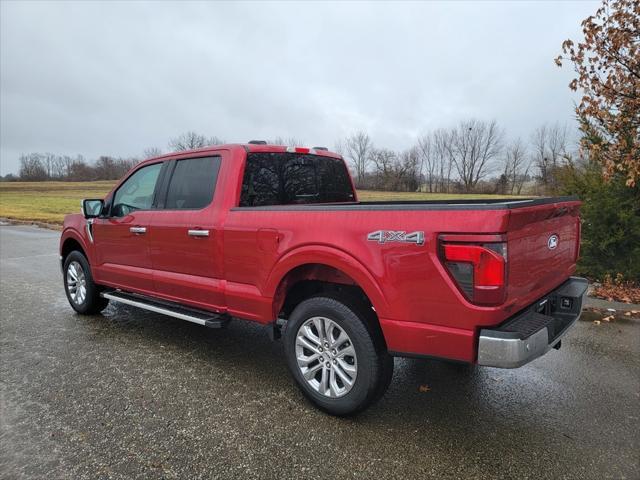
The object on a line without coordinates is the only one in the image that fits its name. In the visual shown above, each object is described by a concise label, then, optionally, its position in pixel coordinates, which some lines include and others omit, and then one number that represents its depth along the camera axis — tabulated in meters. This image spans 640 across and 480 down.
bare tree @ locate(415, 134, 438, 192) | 92.00
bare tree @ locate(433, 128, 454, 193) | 91.44
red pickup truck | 2.35
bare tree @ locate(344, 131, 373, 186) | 97.31
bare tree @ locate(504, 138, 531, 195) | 84.94
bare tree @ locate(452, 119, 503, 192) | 88.56
